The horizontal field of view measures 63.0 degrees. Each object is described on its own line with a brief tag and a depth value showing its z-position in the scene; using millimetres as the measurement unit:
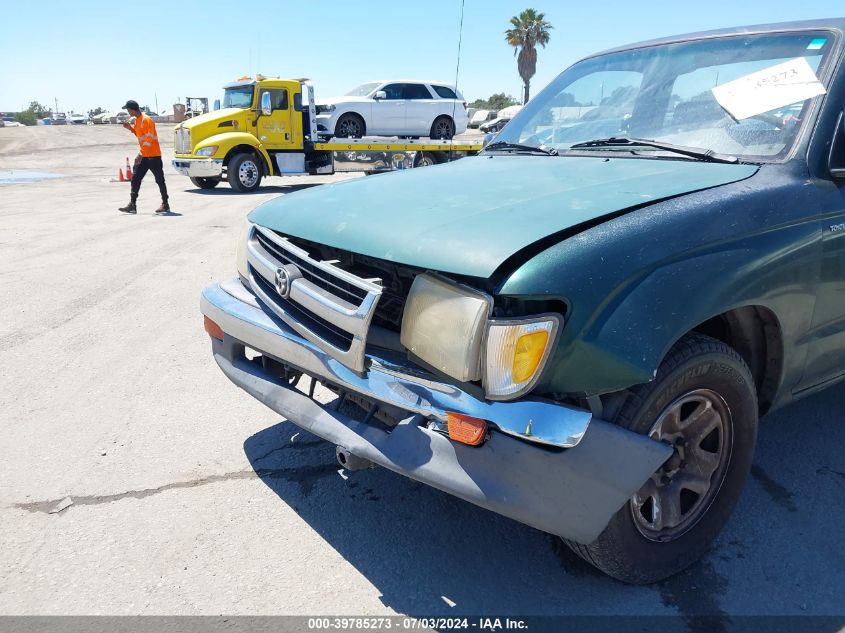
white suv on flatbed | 18812
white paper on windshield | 2785
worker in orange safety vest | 11203
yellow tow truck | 15219
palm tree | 54875
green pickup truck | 1960
